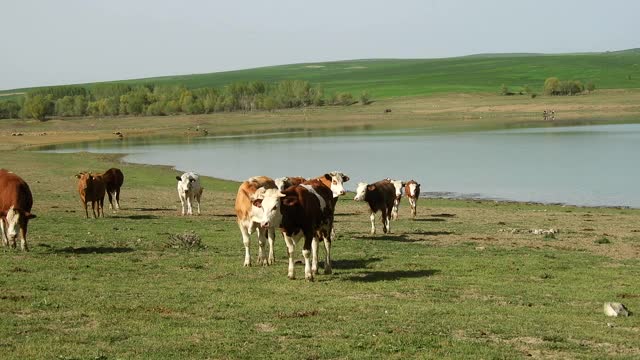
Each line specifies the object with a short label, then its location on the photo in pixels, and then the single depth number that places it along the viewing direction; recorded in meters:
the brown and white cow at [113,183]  29.19
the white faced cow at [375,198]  24.70
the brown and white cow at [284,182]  21.13
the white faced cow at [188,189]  28.88
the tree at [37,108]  161.88
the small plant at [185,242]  20.17
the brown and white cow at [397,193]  30.42
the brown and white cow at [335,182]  22.67
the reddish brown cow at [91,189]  26.64
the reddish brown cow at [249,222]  17.39
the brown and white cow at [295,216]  15.77
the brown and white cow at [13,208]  18.05
